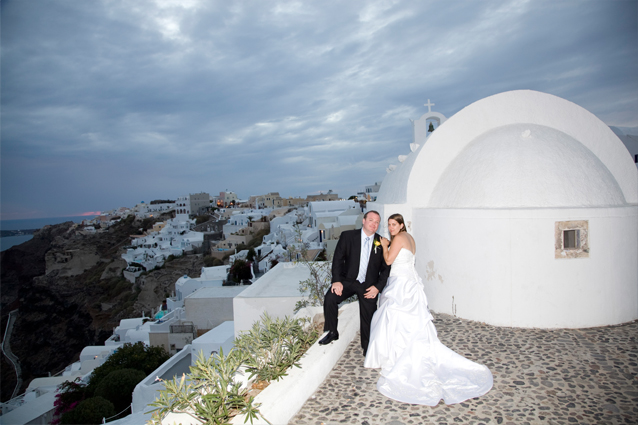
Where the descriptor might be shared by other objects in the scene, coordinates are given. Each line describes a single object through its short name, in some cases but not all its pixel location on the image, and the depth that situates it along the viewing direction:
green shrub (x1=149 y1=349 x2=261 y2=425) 2.52
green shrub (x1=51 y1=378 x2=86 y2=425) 16.42
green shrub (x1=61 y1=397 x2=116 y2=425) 14.43
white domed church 5.23
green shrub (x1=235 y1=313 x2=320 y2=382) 3.27
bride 3.44
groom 4.05
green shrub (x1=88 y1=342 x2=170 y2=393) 17.72
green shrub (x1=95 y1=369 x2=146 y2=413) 15.93
